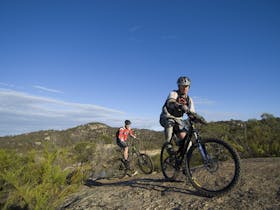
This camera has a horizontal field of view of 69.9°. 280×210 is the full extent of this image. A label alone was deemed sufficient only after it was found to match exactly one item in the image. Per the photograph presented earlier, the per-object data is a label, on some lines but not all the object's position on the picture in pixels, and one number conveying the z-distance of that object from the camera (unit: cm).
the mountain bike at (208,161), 320
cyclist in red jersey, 884
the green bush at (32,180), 412
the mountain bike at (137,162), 845
